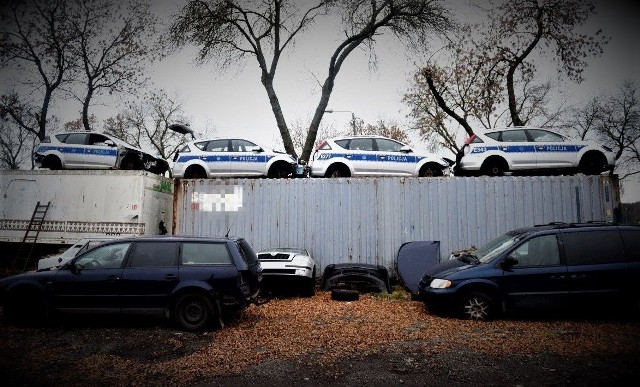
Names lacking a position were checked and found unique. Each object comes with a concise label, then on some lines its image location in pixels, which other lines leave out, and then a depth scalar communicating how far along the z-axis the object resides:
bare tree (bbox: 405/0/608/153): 18.42
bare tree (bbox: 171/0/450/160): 18.64
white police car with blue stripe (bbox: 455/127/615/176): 10.66
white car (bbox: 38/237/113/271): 9.02
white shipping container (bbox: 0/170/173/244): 10.98
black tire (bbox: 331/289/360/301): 8.40
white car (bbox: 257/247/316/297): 8.52
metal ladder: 11.08
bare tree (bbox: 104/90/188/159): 34.03
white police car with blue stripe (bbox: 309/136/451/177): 11.21
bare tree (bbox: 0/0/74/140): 21.36
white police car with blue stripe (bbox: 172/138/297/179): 11.65
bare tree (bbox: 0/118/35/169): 33.88
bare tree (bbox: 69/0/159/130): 23.41
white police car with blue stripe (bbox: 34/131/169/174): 12.09
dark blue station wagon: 5.99
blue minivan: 6.45
